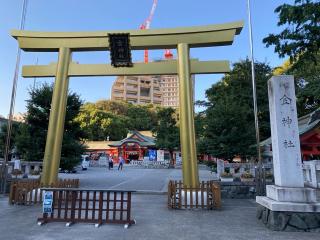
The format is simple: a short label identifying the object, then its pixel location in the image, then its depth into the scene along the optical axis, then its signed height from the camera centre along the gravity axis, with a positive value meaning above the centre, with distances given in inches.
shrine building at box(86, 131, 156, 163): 1930.4 +179.2
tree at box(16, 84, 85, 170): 619.5 +87.2
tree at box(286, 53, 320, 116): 432.9 +135.0
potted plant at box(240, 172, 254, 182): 491.2 -4.0
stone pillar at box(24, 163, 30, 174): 549.9 +3.4
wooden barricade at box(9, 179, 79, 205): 390.0 -29.5
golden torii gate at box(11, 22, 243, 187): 398.9 +162.1
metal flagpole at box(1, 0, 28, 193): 473.4 +100.1
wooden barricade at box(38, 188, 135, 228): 284.0 -46.7
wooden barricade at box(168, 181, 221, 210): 368.8 -30.1
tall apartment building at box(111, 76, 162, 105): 4077.3 +1225.9
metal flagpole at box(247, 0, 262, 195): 435.5 +69.3
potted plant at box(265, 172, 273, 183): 497.0 -3.2
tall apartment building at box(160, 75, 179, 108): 4955.7 +1441.1
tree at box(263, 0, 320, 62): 380.2 +210.1
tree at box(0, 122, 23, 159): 774.8 +92.1
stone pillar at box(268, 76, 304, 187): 275.9 +42.8
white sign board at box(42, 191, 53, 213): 288.1 -32.5
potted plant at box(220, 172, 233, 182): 494.3 -4.6
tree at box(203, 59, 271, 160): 609.9 +93.3
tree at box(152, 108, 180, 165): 1531.7 +239.1
